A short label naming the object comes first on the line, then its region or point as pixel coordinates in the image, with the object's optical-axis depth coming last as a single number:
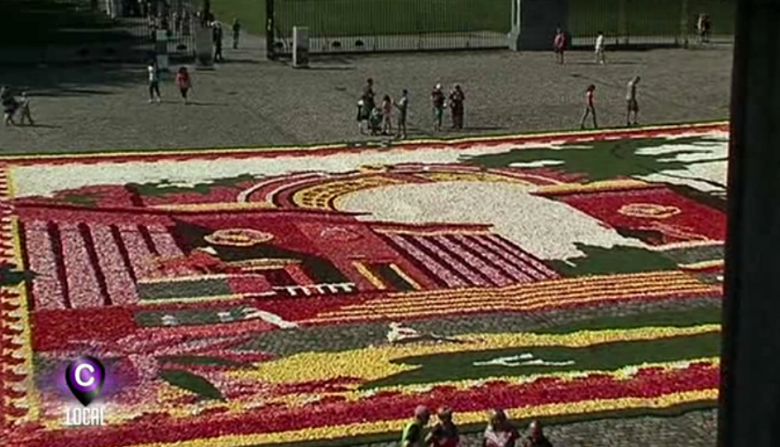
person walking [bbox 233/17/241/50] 55.93
